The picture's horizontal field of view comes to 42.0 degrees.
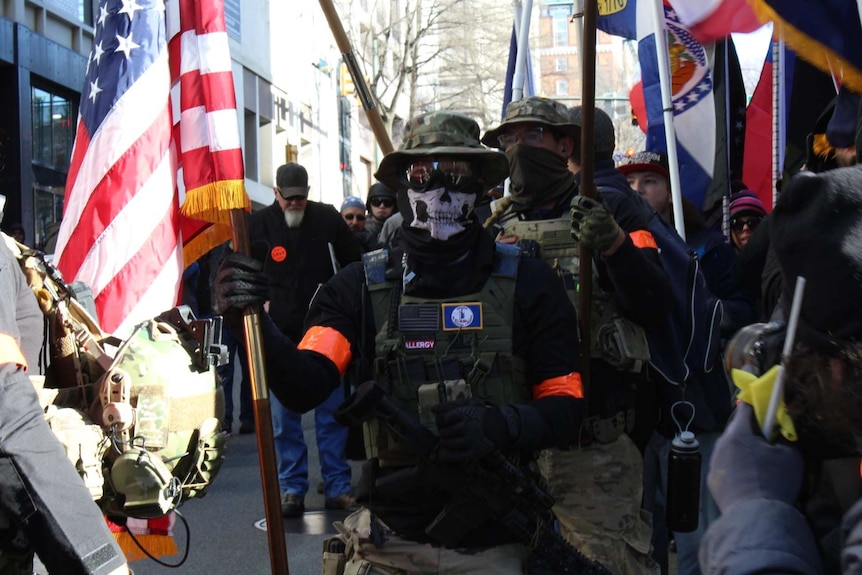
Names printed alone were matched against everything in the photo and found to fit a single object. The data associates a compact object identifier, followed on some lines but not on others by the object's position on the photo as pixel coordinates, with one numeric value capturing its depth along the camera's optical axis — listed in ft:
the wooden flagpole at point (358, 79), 13.53
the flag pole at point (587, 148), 12.75
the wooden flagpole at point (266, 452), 10.36
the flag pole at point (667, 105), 18.56
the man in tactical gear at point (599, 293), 12.87
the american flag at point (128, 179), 14.19
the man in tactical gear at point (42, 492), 7.65
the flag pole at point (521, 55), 22.72
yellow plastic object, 5.24
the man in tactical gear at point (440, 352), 9.75
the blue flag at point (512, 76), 28.05
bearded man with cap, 23.40
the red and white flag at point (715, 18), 12.53
